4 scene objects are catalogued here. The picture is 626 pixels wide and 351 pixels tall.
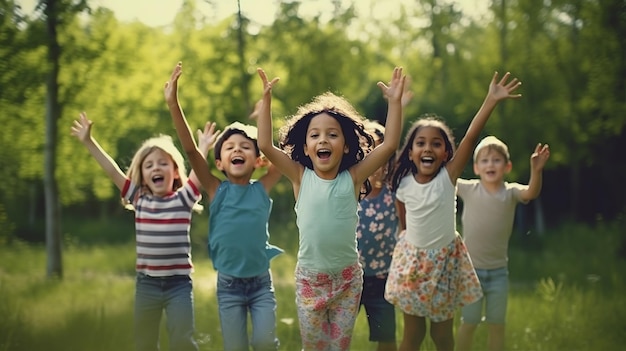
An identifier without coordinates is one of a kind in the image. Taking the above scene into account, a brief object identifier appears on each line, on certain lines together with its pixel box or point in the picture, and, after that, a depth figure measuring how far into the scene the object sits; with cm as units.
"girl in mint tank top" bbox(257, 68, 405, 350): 346
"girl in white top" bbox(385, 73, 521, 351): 403
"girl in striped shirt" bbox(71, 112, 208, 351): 408
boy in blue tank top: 388
